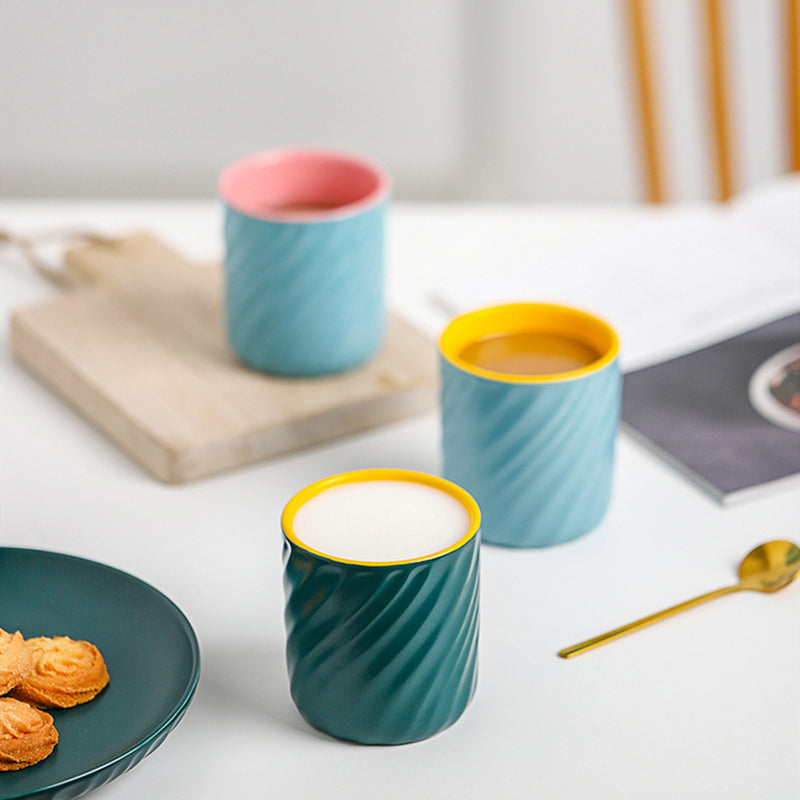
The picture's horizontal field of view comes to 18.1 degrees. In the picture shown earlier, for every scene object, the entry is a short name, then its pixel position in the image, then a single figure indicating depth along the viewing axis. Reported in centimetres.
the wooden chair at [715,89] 168
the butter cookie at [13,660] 100
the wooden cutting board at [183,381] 119
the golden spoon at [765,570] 110
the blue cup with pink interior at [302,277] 121
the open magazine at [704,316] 120
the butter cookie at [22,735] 98
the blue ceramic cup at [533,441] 111
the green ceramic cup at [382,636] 99
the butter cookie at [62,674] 100
